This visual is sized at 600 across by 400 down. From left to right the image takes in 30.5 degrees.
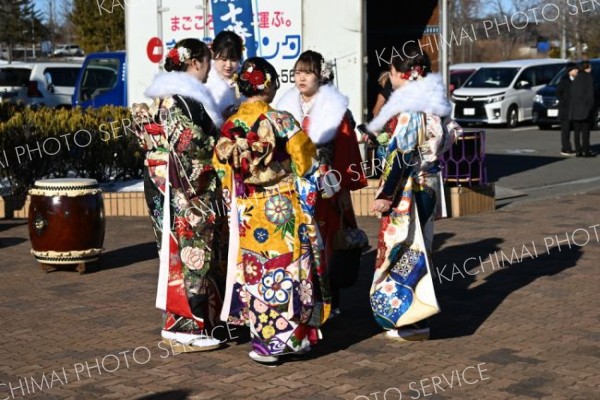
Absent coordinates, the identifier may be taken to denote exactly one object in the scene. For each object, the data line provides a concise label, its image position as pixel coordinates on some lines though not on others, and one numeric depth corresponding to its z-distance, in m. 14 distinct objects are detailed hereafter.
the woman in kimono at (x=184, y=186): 6.51
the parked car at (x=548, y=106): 25.50
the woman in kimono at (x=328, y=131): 7.11
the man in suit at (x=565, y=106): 19.11
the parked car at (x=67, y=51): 54.72
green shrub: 12.51
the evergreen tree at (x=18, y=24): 48.66
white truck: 12.38
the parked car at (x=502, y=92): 26.77
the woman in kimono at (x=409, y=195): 6.65
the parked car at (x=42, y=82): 26.66
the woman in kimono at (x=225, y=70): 6.98
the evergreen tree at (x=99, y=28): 37.72
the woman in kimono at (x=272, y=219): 6.16
